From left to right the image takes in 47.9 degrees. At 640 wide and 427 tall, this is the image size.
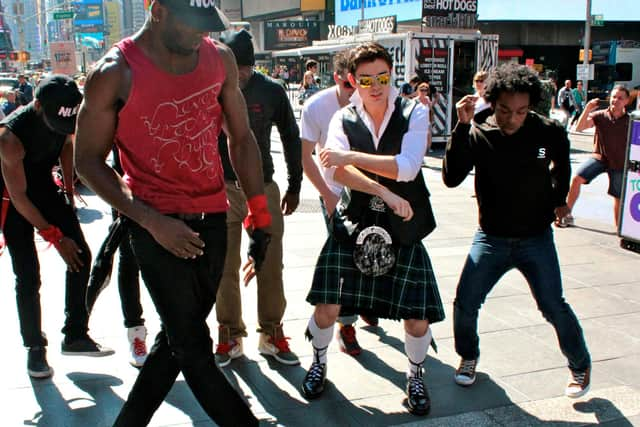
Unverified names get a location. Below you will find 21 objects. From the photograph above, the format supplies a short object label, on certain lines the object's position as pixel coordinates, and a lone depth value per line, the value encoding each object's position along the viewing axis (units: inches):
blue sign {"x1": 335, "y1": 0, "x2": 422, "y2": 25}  1085.8
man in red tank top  104.3
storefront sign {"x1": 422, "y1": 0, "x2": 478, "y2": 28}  687.1
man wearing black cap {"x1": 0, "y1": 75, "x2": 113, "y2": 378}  153.4
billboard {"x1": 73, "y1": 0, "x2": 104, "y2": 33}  3365.2
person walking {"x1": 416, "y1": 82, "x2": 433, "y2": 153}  510.7
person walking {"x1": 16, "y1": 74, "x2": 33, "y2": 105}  871.6
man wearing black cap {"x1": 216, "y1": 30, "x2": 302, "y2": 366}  169.2
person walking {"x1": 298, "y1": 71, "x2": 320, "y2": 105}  940.5
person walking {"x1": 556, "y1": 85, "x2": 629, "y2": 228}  308.5
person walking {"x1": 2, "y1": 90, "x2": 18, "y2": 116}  637.9
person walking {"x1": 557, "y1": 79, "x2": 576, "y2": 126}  970.7
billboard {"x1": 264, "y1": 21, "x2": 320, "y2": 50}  2153.1
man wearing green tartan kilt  140.0
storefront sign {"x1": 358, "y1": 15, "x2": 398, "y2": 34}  702.5
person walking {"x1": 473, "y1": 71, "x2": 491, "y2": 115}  411.7
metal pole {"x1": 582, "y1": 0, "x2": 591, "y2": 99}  1024.2
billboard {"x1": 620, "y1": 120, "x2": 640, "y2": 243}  287.9
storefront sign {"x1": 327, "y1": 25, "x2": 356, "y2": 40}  925.4
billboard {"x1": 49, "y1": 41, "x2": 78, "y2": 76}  1069.8
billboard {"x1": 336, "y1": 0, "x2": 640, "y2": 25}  1387.8
